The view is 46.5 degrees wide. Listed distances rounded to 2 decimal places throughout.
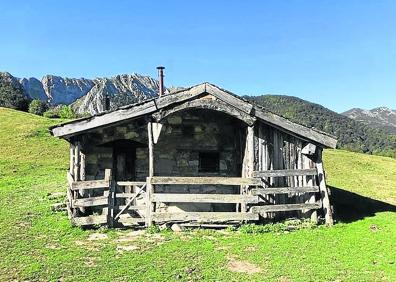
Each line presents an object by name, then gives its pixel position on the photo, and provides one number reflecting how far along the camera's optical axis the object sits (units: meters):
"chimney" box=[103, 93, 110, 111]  19.75
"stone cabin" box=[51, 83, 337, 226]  14.31
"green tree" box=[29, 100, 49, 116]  61.25
